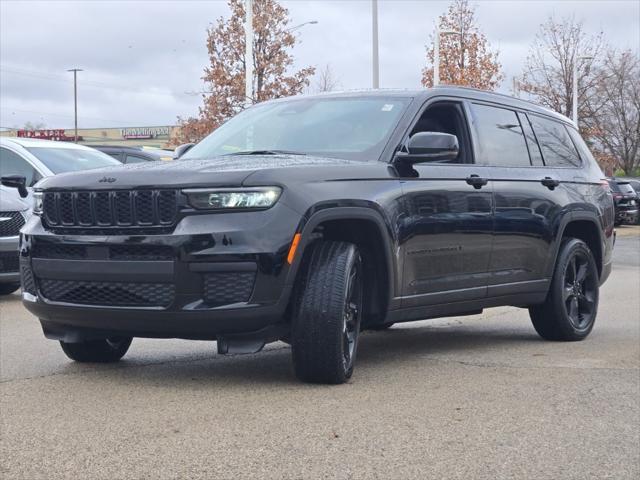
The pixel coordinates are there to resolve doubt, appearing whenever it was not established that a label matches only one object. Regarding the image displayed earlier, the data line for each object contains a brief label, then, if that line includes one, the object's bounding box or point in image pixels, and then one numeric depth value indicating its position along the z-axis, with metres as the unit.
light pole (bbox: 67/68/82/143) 81.76
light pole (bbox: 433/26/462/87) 32.88
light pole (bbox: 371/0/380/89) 26.67
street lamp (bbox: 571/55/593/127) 42.12
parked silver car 10.80
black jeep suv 5.36
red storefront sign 77.81
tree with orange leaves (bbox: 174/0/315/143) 33.97
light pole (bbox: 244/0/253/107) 25.00
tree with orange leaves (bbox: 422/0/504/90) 43.00
